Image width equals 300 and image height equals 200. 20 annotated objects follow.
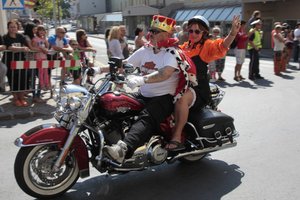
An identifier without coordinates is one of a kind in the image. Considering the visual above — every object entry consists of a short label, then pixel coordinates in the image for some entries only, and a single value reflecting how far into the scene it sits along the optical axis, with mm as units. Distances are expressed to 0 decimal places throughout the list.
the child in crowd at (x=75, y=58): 8366
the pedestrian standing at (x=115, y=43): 9805
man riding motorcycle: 3854
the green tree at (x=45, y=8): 40062
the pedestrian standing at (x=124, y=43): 10438
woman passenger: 4195
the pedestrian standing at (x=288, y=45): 13678
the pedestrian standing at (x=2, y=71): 7812
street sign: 10531
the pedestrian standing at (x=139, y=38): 10391
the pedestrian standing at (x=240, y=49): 11547
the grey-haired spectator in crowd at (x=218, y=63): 11195
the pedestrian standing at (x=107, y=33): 11333
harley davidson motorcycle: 3658
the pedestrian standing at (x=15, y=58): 7918
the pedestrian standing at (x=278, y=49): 12852
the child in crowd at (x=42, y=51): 8513
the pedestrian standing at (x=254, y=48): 11719
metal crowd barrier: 7926
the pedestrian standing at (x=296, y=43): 15773
